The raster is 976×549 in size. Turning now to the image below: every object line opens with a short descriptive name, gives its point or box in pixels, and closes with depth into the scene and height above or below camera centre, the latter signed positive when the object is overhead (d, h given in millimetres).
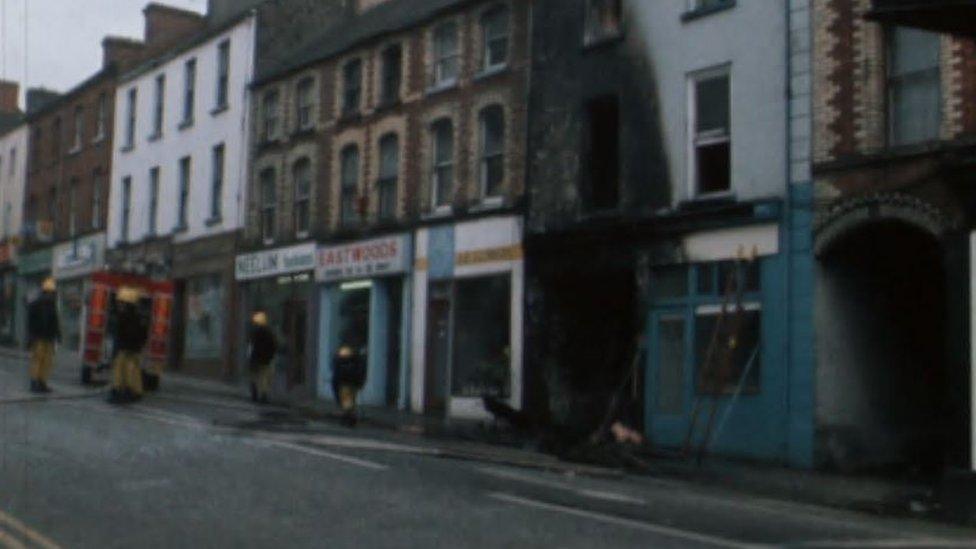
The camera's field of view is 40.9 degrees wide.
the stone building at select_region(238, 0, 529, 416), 26281 +3895
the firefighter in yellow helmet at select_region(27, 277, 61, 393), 22609 +403
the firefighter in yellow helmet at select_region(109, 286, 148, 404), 21703 +138
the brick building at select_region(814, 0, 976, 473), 16938 +2059
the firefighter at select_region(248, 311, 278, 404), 25375 +159
